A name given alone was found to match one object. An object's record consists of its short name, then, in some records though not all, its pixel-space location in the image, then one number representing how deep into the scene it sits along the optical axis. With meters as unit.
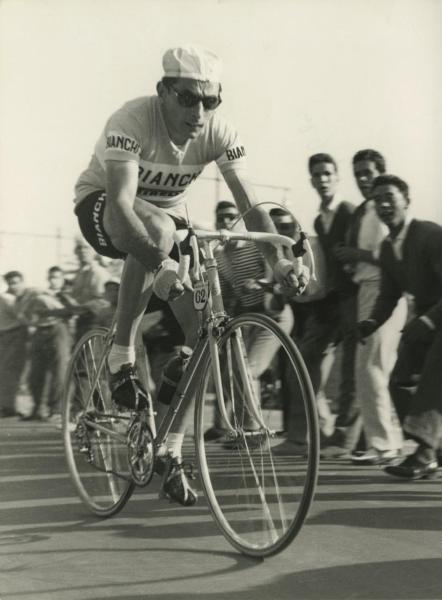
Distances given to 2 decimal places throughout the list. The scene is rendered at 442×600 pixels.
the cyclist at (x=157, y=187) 3.90
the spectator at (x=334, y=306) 6.09
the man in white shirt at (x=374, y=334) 5.83
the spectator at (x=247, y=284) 6.27
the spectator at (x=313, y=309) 6.17
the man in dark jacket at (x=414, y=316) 5.11
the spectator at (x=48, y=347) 8.41
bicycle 3.47
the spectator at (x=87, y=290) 7.74
